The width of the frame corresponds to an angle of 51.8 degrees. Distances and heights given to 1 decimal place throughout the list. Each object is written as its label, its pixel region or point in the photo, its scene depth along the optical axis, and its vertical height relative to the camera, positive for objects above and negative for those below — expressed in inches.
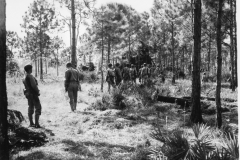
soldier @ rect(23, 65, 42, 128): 266.9 -14.4
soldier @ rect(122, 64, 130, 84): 633.0 +14.4
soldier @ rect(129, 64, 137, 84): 684.4 +16.4
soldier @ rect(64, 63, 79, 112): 364.2 -3.2
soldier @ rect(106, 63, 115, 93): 536.4 +8.0
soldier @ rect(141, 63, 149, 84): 671.8 +21.9
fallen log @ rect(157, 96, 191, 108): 378.2 -33.8
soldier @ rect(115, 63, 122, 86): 543.5 +10.2
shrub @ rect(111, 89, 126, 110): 390.3 -32.6
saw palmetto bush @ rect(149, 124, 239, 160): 118.9 -36.7
